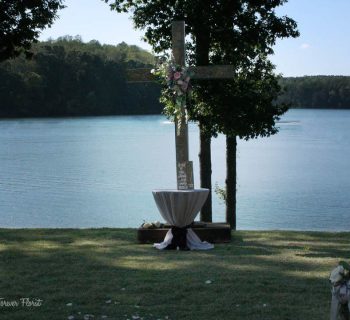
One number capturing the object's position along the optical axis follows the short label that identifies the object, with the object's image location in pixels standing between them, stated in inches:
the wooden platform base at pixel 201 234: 523.5
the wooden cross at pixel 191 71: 505.7
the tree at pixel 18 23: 685.9
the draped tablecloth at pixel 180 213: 482.0
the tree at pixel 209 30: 704.4
